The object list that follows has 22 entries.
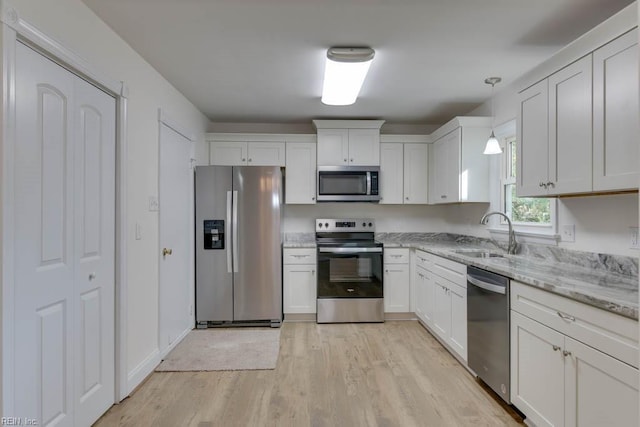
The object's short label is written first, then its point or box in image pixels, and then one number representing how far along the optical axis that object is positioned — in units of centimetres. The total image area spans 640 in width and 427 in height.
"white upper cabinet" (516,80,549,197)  218
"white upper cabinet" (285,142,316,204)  421
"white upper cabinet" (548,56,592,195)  187
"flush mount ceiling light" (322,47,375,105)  239
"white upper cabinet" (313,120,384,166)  416
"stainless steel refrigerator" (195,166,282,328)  374
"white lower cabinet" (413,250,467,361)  278
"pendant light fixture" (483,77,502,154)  286
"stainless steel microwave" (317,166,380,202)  414
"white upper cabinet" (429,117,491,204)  351
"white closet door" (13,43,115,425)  152
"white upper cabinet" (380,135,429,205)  429
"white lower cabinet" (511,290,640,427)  138
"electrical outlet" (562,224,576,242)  243
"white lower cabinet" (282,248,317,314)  395
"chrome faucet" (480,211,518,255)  294
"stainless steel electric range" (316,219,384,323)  387
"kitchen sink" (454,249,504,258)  306
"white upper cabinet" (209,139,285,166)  416
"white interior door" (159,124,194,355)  293
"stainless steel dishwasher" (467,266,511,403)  217
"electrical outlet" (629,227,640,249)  194
